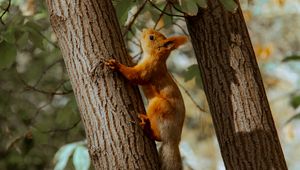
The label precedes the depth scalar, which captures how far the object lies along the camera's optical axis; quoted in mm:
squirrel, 4570
